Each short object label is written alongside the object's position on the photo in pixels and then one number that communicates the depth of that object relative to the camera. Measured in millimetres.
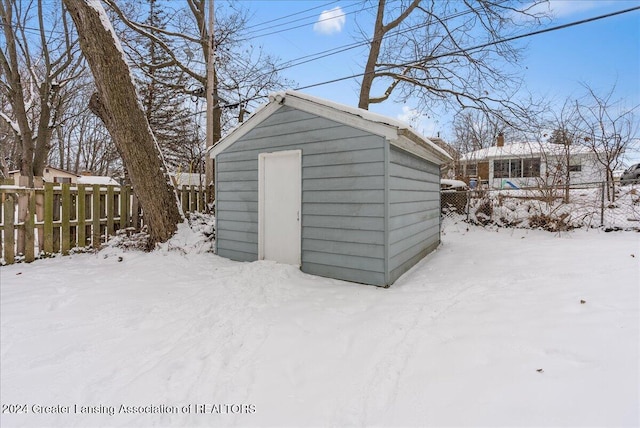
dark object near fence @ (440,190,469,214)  8634
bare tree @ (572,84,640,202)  8015
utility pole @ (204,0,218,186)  8305
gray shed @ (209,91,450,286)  4086
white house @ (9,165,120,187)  24281
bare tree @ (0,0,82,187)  10578
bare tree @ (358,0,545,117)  8891
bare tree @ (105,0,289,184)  10234
